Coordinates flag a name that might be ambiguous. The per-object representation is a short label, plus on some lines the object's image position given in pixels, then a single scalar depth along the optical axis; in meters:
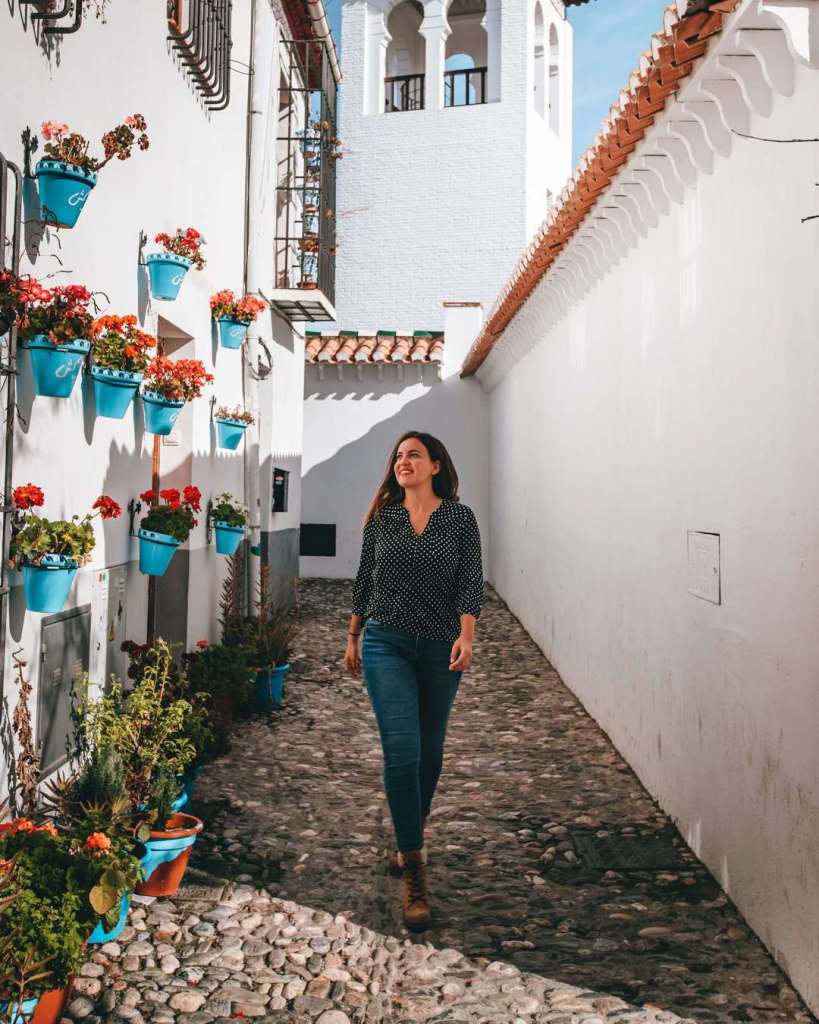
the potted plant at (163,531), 5.53
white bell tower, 20.81
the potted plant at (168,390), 5.54
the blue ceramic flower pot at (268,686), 7.33
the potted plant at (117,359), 4.75
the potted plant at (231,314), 7.55
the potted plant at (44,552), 3.94
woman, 3.85
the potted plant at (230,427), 7.71
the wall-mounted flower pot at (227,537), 7.55
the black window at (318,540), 16.58
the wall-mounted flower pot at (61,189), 4.06
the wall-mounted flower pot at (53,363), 4.02
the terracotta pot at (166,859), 3.86
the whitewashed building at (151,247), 4.22
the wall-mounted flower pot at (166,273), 5.74
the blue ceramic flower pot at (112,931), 3.33
